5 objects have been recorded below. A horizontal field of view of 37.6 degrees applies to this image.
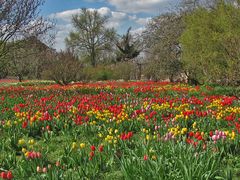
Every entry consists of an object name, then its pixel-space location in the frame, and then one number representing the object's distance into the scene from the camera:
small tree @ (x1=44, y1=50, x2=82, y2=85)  25.17
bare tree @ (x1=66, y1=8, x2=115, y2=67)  53.66
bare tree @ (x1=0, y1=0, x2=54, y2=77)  14.94
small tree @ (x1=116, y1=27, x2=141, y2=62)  52.11
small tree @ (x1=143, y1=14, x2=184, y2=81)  25.83
